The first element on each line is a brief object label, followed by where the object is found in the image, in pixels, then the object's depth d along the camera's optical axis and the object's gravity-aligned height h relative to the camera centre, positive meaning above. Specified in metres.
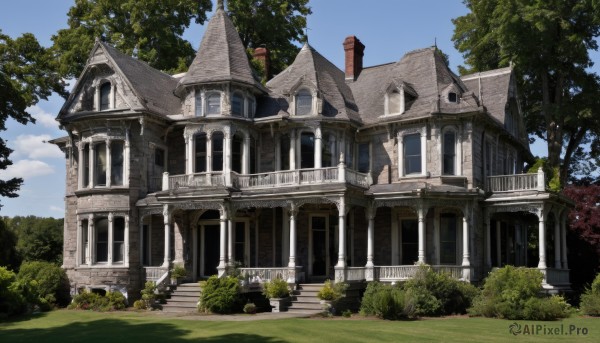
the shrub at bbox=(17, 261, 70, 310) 30.78 -2.18
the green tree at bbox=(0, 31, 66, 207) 37.91 +9.47
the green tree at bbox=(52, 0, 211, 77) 45.12 +12.92
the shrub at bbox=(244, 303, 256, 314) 26.70 -2.82
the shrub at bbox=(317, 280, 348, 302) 26.17 -2.16
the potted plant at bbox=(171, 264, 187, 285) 30.03 -1.76
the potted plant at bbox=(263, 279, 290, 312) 26.92 -2.32
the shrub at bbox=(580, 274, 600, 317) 26.50 -2.65
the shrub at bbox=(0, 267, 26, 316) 27.14 -2.46
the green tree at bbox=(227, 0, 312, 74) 48.25 +14.16
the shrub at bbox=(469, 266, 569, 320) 24.28 -2.36
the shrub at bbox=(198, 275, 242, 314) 26.62 -2.38
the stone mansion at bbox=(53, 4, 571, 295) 30.28 +2.60
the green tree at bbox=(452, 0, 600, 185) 40.47 +10.40
